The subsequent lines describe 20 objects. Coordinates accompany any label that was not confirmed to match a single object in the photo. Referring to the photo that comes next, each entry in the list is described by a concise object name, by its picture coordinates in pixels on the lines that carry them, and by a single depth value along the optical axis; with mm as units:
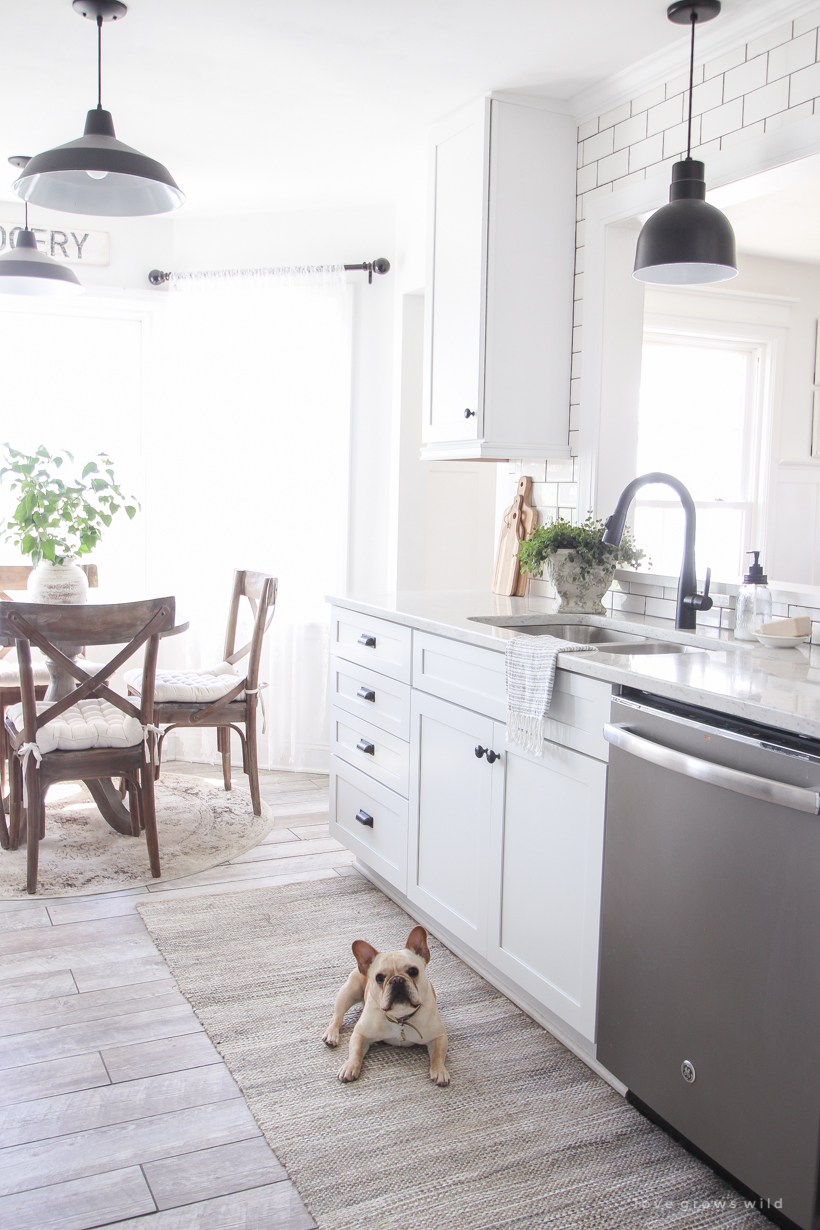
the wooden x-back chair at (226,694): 3613
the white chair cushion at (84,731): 3029
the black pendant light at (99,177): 2180
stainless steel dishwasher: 1447
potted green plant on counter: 2787
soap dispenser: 2256
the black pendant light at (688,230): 2207
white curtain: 4406
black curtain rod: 4262
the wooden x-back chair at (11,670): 3492
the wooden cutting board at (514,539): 3225
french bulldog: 2053
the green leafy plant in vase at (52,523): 3270
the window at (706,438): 4762
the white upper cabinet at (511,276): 3027
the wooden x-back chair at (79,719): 2941
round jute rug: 3137
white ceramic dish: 2189
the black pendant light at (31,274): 3348
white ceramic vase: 3357
